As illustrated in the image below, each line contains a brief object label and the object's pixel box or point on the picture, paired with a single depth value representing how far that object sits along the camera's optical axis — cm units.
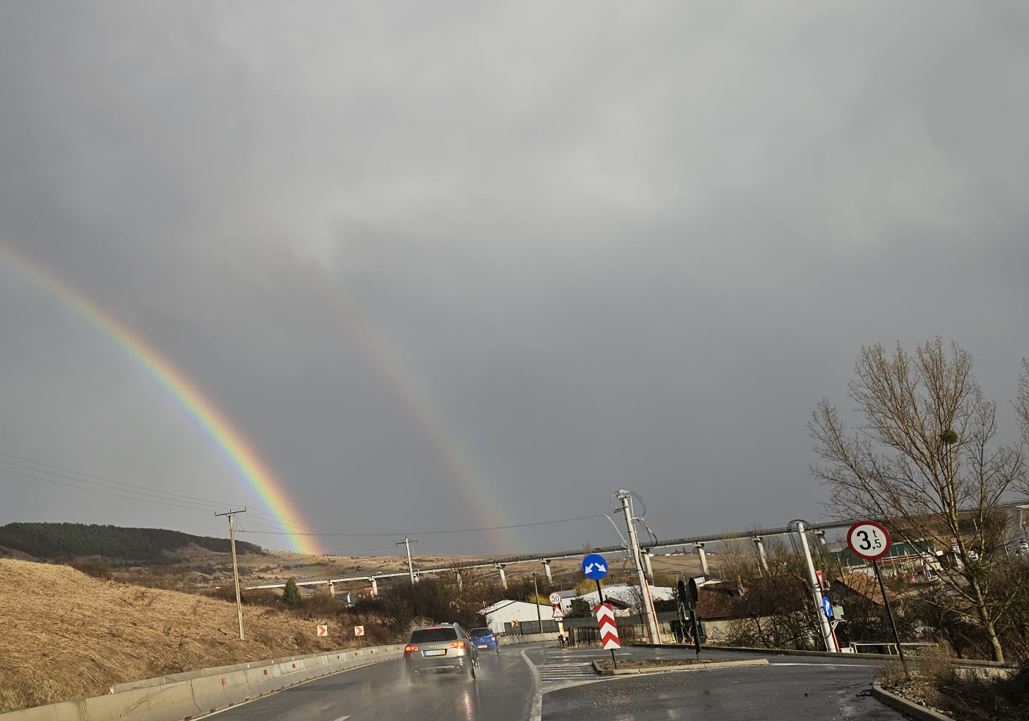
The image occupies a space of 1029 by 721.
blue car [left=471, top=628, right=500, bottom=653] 5469
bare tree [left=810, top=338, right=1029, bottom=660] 2502
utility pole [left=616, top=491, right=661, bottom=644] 4491
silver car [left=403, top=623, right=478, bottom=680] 2375
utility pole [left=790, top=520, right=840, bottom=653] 4244
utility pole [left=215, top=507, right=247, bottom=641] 6962
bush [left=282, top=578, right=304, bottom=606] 9304
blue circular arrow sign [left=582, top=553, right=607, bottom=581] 2531
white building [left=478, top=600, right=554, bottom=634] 12206
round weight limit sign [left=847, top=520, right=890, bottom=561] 1510
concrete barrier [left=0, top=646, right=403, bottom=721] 1450
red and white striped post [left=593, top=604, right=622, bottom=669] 2470
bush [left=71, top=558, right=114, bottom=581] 7231
